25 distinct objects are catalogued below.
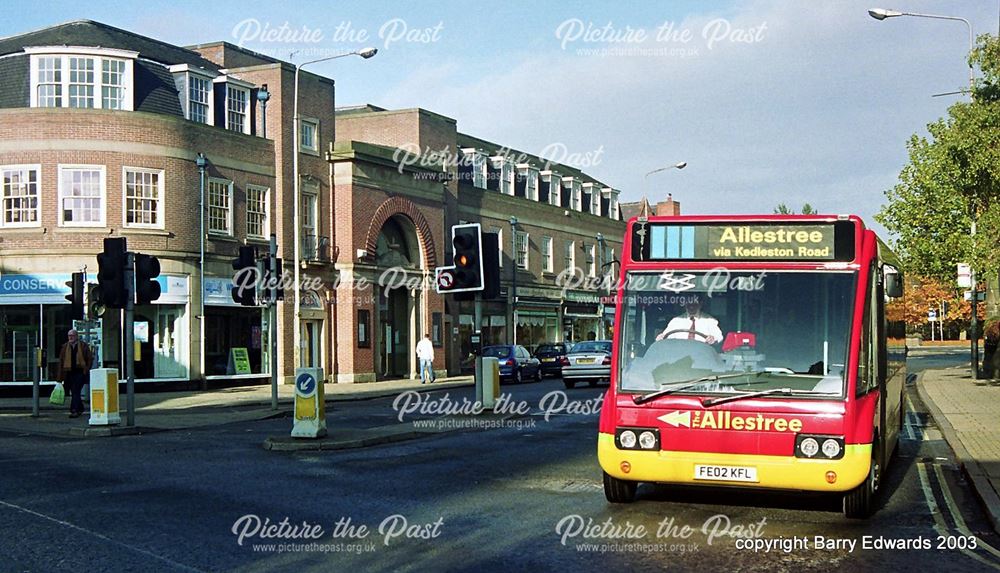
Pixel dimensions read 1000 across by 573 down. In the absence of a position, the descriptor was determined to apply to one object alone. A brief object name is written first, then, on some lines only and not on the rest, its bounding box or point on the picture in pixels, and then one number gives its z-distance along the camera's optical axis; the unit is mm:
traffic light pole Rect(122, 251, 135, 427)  17844
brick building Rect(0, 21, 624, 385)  30250
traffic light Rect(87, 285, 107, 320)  21844
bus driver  9078
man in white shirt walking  35938
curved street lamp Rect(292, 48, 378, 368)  34562
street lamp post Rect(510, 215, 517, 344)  50344
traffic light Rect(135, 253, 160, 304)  18125
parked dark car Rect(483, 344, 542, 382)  36531
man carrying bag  20266
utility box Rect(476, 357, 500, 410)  19984
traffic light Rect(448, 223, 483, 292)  19109
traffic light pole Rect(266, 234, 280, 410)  22434
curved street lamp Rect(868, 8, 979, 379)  26266
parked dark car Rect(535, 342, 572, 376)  40438
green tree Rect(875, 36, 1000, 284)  24891
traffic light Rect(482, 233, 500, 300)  19250
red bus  8359
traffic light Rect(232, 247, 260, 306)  21625
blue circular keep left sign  15455
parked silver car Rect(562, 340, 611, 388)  29625
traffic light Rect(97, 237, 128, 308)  17703
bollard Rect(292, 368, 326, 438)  15359
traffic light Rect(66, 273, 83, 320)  22125
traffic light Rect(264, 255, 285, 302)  22672
